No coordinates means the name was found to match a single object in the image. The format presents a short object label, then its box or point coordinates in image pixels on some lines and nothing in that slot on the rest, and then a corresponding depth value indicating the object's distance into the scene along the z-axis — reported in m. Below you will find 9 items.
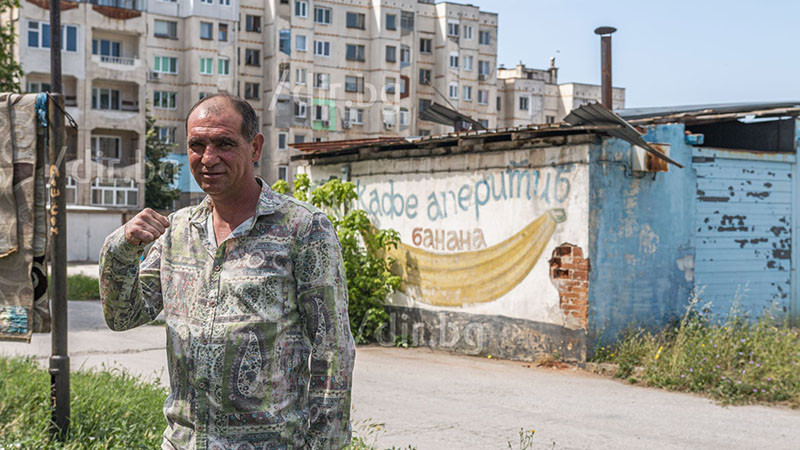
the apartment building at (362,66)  61.03
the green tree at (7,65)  18.46
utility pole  6.02
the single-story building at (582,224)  11.59
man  2.92
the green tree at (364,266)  14.05
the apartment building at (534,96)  75.44
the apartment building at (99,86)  47.91
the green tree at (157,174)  52.12
